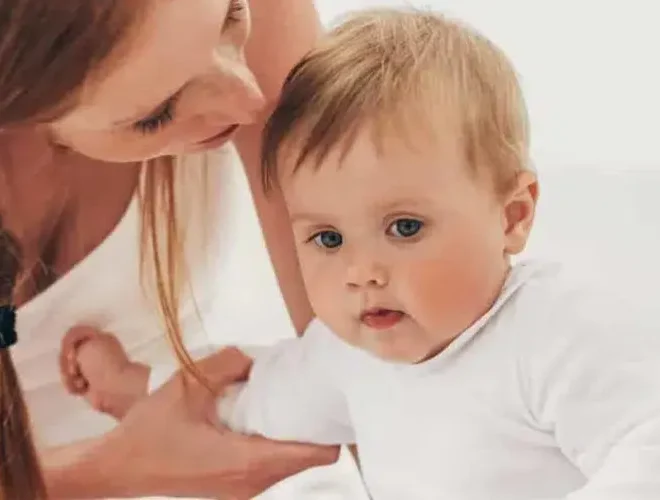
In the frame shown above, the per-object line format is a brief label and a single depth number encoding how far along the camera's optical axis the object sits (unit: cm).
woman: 106
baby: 101
